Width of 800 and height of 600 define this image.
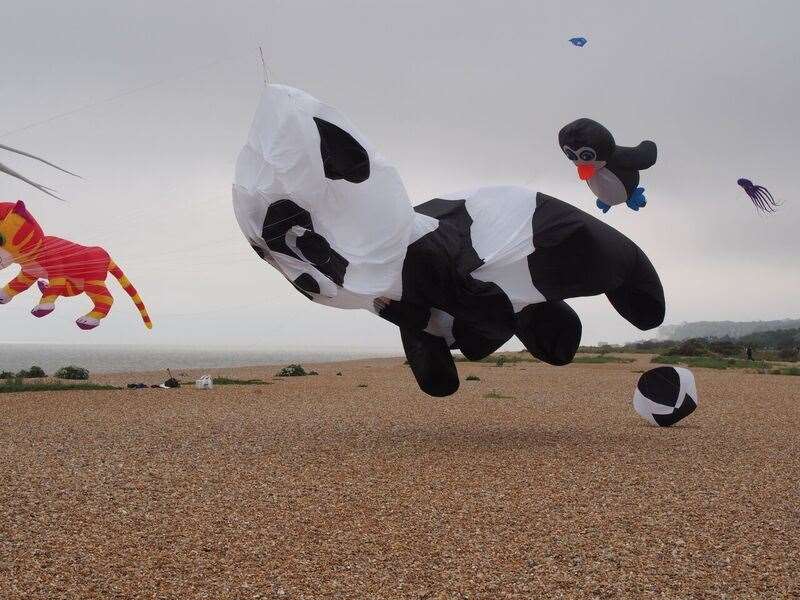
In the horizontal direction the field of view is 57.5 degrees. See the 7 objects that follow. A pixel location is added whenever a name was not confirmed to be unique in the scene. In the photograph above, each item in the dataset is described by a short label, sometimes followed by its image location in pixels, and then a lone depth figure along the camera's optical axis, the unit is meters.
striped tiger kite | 12.18
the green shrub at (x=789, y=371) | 24.58
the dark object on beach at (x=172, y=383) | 18.48
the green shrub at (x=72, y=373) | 20.58
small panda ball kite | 10.83
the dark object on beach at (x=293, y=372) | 24.78
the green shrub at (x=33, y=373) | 21.35
